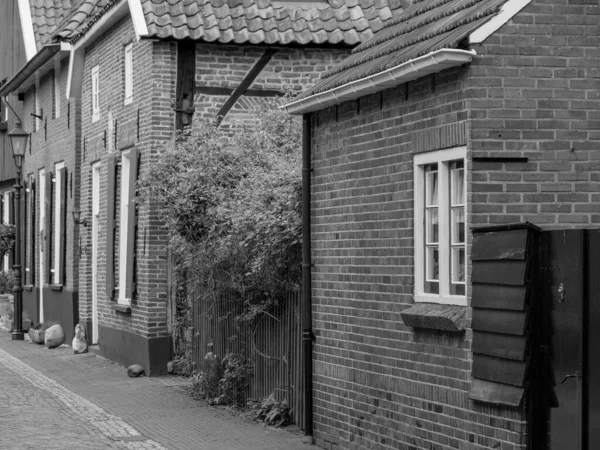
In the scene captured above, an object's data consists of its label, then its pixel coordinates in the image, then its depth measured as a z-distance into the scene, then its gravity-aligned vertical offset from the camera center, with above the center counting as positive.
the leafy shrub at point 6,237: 31.69 -0.16
